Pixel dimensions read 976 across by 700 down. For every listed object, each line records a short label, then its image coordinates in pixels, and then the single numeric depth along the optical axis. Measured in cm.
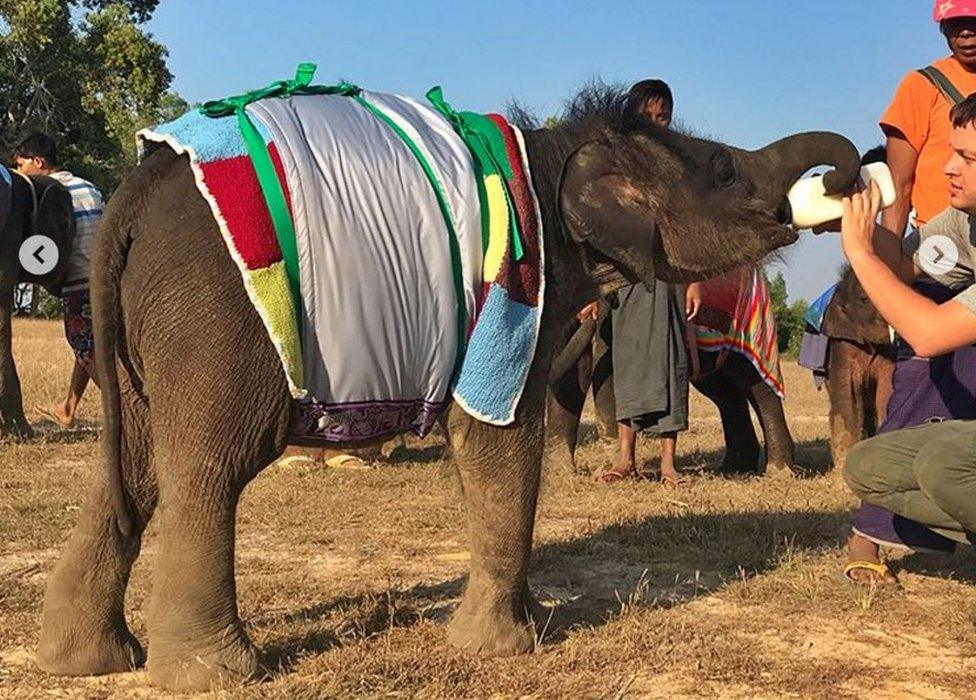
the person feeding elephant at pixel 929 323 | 400
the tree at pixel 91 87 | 2962
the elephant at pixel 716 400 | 827
